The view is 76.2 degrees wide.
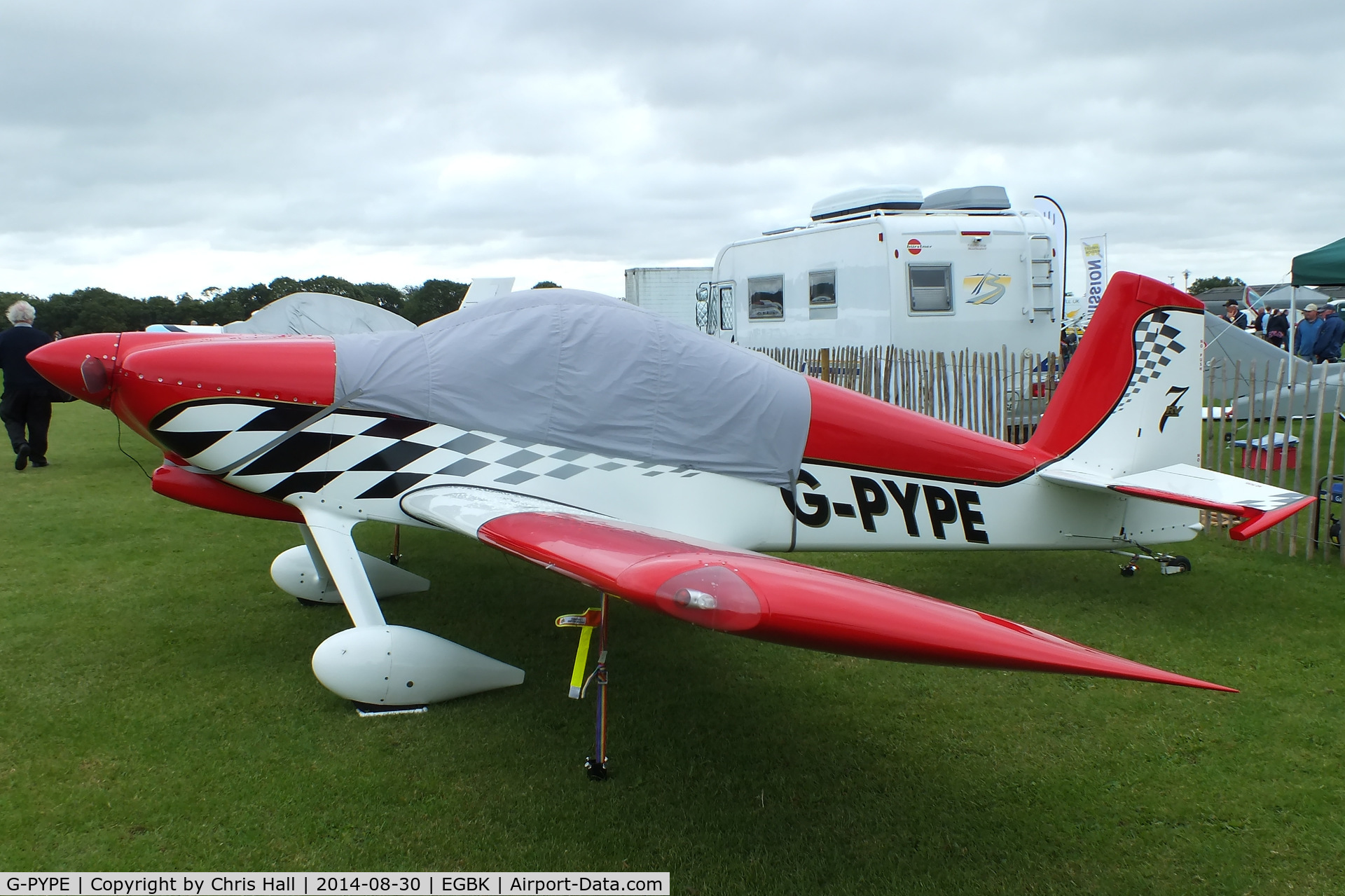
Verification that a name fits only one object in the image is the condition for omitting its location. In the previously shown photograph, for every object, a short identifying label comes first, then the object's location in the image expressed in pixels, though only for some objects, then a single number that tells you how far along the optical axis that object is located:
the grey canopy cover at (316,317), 10.63
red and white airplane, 4.03
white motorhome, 10.76
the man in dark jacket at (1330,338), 14.49
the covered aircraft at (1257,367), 11.52
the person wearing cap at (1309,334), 14.88
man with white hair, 9.93
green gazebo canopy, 8.07
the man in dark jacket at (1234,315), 19.28
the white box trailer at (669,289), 22.89
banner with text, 21.30
